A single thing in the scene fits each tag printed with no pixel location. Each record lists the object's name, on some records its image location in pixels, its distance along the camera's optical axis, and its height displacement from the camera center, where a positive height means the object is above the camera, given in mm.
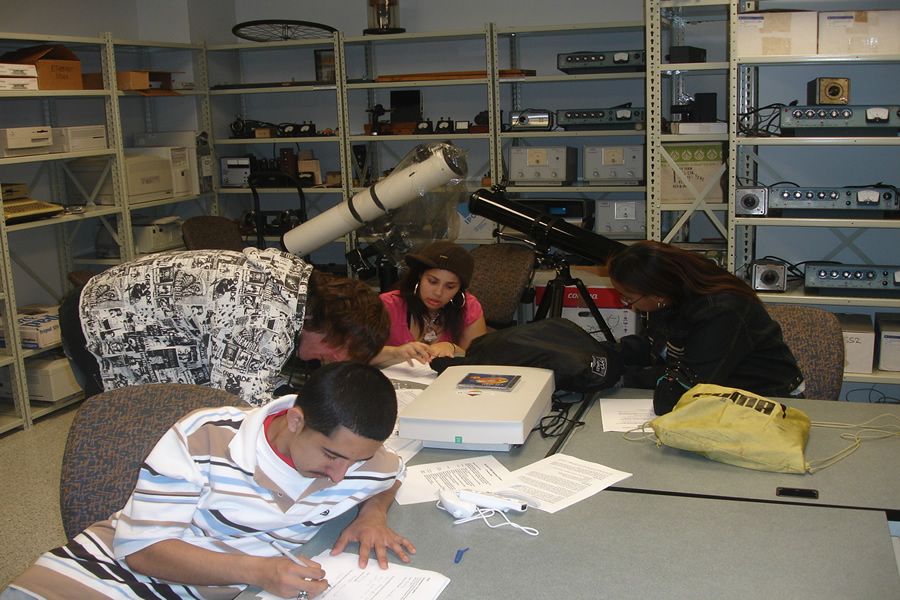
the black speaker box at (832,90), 3432 +317
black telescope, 3182 -225
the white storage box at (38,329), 3832 -666
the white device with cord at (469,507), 1538 -642
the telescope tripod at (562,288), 3449 -503
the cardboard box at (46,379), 3896 -922
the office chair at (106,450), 1493 -494
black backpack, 2162 -500
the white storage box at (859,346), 3467 -804
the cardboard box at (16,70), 3598 +560
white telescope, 3566 -80
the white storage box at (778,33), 3398 +566
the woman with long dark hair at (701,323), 2084 -415
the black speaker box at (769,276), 3555 -494
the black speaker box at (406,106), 4777 +440
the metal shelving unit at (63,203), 3717 -98
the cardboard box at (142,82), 4332 +596
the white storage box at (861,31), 3359 +557
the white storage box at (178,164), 4793 +135
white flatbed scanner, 1807 -553
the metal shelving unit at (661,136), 3441 +146
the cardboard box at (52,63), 3781 +615
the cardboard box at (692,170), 3623 -9
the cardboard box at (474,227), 4648 -299
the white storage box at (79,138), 3980 +264
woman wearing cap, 2771 -448
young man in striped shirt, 1272 -543
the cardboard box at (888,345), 3475 -806
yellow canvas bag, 1701 -577
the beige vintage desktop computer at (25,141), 3600 +238
